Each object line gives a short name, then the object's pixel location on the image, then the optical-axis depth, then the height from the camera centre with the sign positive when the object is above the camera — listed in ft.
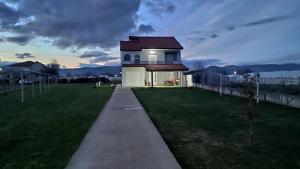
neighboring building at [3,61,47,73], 211.73 +16.58
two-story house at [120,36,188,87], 97.47 +8.26
